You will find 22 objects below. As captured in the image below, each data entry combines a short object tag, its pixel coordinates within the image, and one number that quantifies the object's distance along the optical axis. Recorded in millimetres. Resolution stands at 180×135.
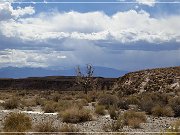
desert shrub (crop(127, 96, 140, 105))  34872
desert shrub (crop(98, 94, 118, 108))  33375
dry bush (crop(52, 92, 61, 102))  42875
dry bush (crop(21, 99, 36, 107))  34812
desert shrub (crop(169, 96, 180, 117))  25862
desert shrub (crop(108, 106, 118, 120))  22986
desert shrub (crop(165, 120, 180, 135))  12992
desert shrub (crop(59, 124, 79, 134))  16677
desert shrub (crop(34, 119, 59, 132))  16886
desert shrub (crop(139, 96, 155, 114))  27339
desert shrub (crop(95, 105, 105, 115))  25950
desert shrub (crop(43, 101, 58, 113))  28422
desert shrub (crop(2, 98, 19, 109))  31598
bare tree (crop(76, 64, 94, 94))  61319
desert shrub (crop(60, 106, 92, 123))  21453
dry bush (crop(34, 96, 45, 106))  37419
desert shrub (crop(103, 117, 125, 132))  17469
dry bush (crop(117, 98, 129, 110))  31005
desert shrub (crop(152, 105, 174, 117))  25500
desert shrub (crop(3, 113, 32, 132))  16677
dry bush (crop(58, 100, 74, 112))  27273
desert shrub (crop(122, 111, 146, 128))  19328
